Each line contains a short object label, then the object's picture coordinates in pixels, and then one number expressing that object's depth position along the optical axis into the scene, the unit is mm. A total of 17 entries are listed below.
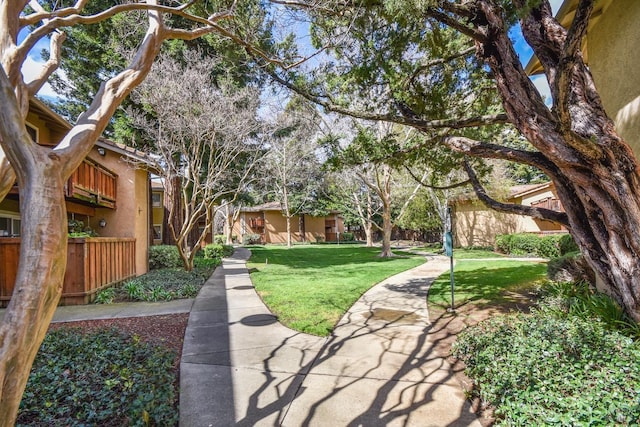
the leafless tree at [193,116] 9336
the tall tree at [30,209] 1856
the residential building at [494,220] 18900
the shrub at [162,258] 12516
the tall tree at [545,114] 3807
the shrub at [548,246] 14636
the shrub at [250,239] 34562
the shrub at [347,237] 37312
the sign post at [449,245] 6512
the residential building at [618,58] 4629
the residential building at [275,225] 36469
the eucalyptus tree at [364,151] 7051
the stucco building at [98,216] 7477
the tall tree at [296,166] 15977
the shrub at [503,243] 18148
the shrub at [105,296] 7781
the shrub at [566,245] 10445
